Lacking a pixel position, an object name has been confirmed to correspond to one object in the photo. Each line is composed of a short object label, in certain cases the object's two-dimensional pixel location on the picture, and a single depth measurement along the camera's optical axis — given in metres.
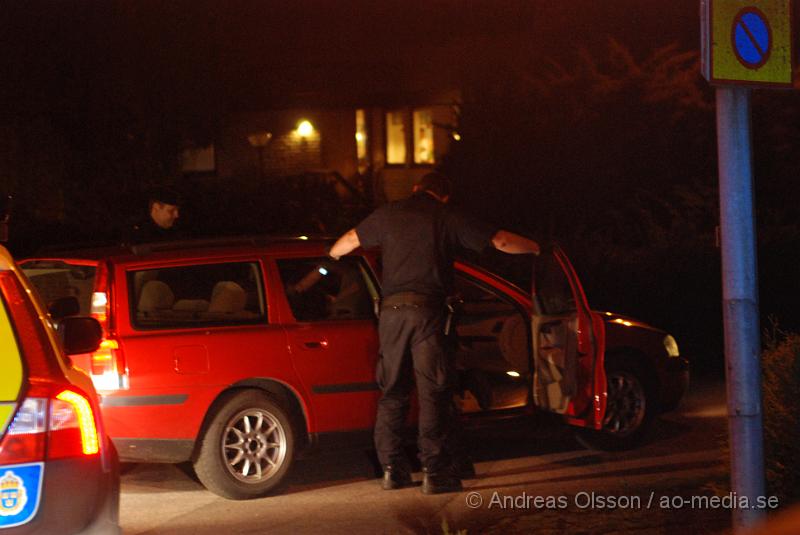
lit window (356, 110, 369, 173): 31.11
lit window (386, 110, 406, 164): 30.55
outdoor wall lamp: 31.13
